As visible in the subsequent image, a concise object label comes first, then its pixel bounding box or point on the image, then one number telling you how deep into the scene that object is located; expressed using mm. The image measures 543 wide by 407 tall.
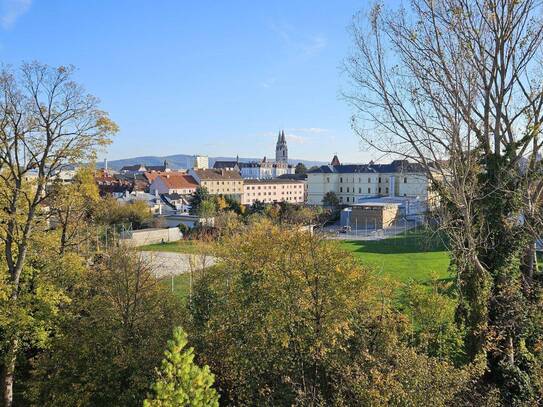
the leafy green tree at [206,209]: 49812
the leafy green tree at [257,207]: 57209
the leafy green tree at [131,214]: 47750
